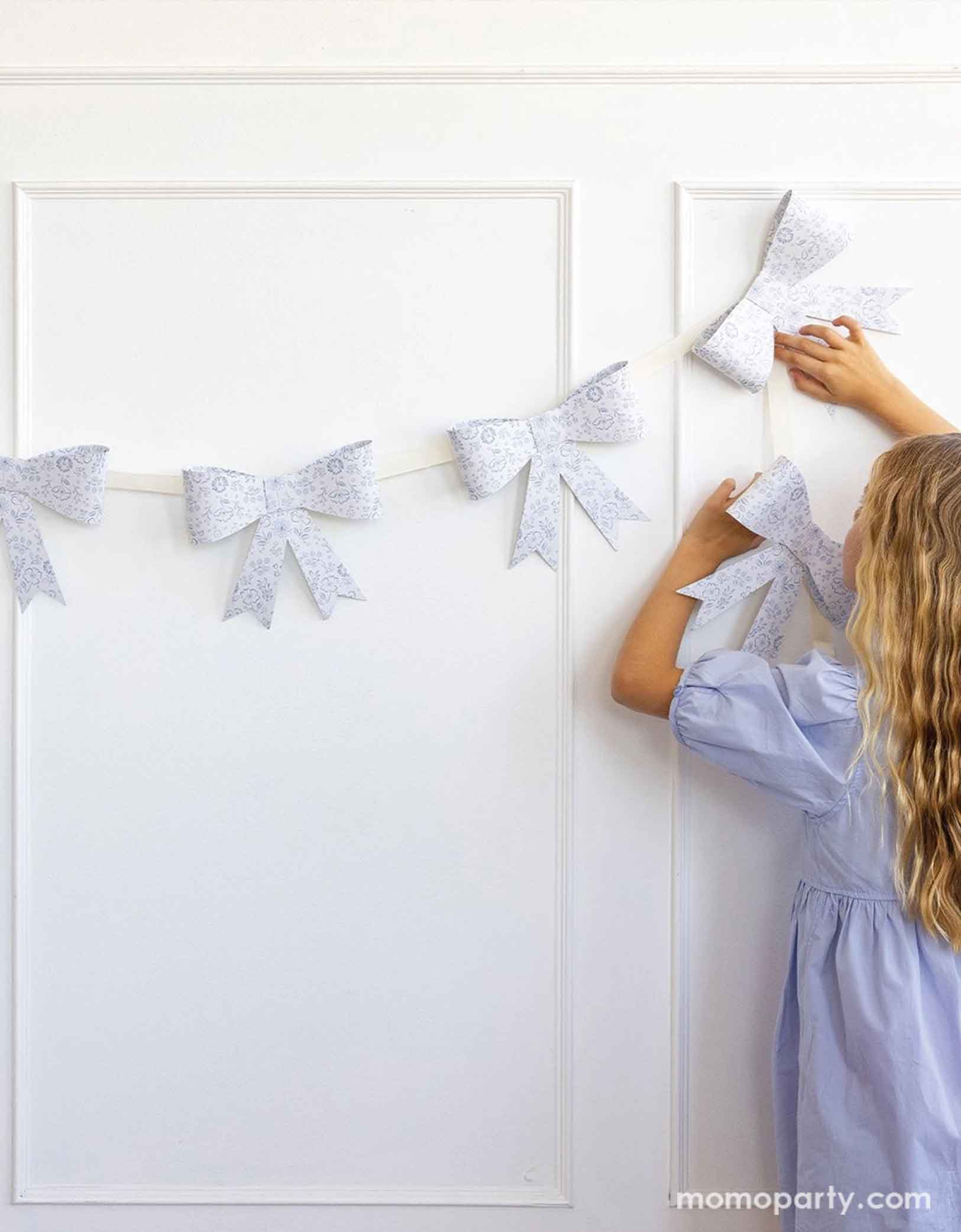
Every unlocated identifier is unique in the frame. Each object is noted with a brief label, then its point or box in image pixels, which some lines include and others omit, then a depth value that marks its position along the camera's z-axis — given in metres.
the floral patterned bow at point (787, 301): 1.19
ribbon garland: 1.20
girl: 1.02
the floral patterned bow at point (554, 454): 1.20
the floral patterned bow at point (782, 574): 1.21
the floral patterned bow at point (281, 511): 1.20
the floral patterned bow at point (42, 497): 1.21
